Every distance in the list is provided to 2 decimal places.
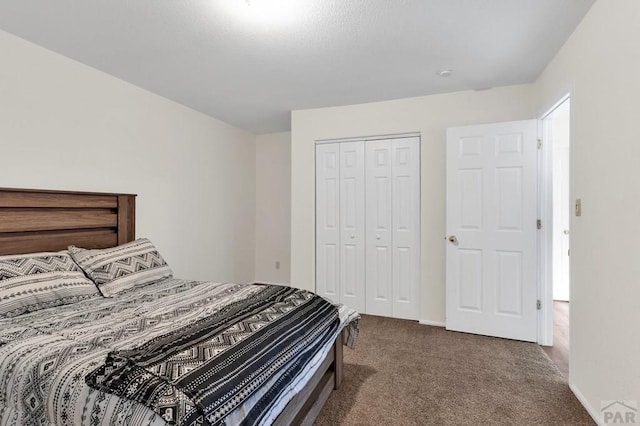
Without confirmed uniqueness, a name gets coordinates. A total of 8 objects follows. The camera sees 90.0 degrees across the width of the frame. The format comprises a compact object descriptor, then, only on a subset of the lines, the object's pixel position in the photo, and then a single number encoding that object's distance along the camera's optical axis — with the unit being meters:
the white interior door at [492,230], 2.90
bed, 1.07
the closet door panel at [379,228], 3.62
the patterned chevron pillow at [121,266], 2.23
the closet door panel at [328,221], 3.84
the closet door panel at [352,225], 3.73
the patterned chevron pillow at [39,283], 1.77
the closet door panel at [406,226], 3.50
